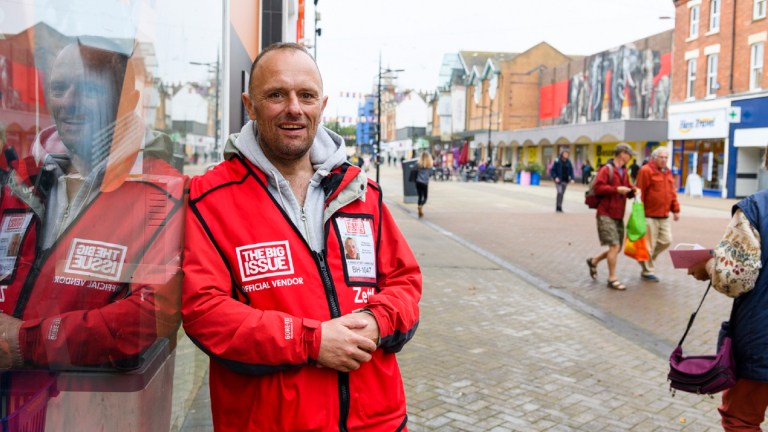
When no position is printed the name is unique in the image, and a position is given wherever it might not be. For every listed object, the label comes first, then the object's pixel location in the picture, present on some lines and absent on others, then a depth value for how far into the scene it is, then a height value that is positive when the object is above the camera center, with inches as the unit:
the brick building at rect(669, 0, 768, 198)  1059.3 +140.2
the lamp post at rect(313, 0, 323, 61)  1047.7 +215.1
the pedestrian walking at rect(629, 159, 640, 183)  1093.0 +5.6
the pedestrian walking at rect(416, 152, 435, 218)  677.3 -8.9
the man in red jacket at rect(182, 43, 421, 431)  72.7 -13.7
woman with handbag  112.8 -21.2
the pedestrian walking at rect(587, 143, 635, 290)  327.9 -14.6
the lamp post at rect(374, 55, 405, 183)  981.8 +40.9
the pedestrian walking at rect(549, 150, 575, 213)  762.8 -6.1
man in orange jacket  337.1 -12.6
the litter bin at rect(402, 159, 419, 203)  848.5 -31.6
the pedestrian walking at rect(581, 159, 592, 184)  1405.0 -2.0
